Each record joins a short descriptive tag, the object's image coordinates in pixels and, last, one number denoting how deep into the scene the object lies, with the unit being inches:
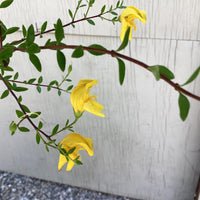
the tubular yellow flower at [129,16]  13.9
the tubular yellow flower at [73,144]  14.6
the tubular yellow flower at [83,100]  12.2
